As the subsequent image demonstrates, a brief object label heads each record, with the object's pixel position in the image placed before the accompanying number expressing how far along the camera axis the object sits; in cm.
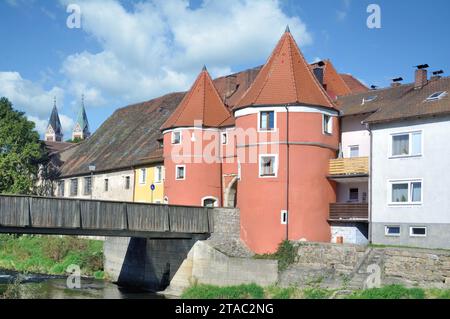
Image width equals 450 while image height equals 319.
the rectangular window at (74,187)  5934
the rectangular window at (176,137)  4212
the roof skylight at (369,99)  3860
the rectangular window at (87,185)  5688
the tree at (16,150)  5541
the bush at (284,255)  3266
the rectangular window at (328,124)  3725
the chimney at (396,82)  4123
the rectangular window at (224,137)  4166
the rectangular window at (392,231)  3259
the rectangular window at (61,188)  6162
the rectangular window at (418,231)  3150
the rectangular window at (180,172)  4131
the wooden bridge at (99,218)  3033
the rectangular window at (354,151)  3797
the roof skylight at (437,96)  3272
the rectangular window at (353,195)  3719
